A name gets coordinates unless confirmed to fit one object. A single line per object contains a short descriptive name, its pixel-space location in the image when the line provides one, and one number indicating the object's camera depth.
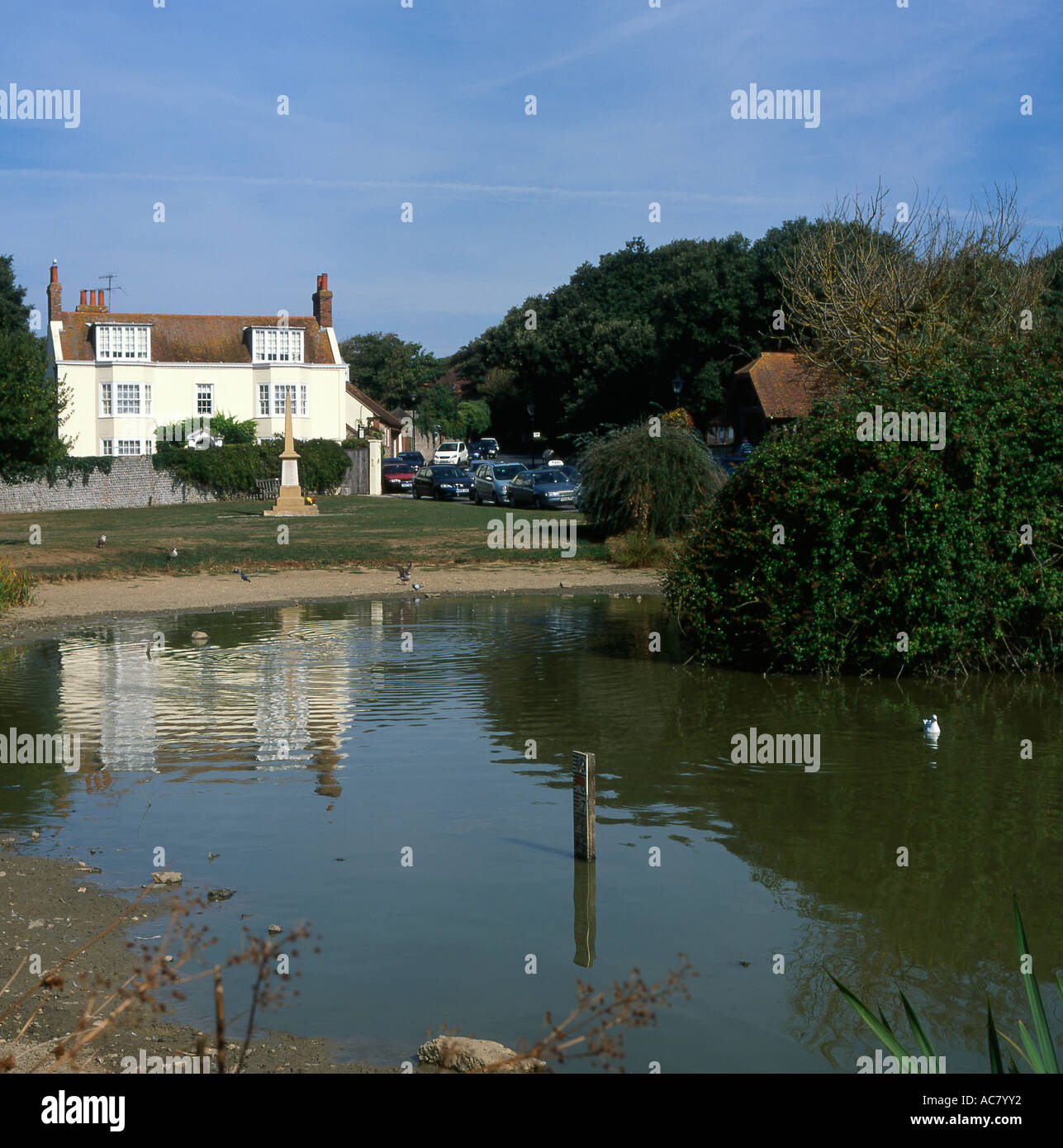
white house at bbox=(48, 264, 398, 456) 60.09
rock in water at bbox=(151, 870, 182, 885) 7.39
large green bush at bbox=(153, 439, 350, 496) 52.03
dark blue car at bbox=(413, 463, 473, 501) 51.06
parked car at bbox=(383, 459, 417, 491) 59.72
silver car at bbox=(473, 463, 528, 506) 46.59
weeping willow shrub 28.80
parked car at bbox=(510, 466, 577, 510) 42.19
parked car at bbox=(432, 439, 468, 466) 73.81
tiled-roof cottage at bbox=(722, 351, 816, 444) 52.91
